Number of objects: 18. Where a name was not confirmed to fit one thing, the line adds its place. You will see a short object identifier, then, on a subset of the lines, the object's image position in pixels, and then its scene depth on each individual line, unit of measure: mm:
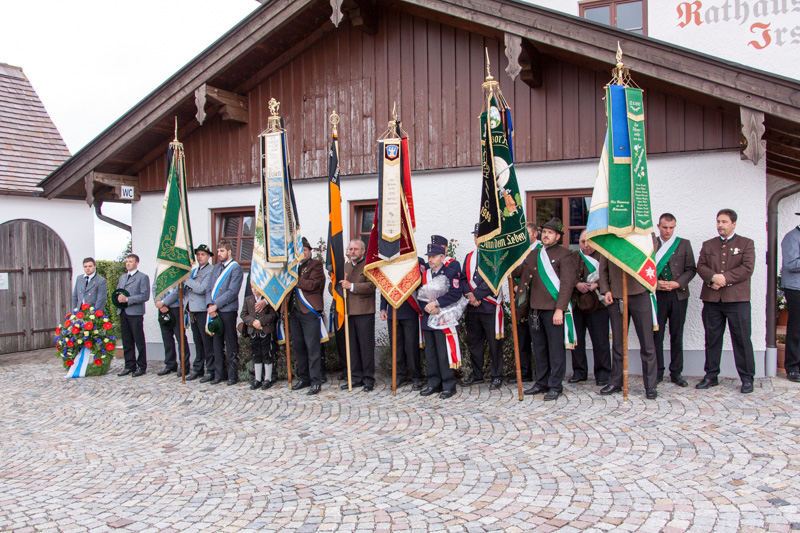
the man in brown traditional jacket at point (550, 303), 6414
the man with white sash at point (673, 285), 6598
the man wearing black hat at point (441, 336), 6726
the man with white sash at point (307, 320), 7344
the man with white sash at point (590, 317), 6727
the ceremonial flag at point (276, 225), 7344
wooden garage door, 11781
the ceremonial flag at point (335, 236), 7250
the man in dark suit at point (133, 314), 9023
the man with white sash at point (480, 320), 6824
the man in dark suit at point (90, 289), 9500
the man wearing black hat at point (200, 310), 8258
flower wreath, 8914
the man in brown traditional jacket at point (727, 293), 6246
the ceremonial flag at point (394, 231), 6914
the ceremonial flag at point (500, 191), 6258
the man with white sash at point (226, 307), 7980
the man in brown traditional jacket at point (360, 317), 7305
